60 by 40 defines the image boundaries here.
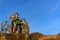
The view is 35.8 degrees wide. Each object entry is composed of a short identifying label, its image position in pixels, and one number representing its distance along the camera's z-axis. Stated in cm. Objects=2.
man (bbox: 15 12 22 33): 893
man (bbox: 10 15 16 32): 898
